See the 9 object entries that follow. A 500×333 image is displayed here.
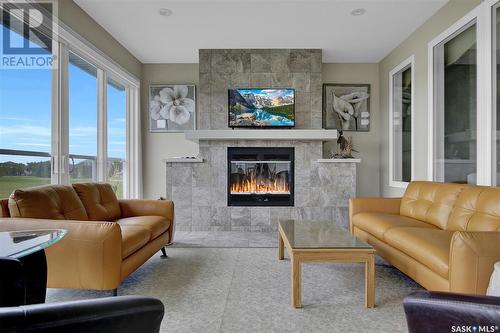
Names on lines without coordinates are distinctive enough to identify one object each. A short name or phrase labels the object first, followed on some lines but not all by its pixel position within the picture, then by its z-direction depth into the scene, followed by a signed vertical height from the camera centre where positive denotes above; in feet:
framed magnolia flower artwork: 16.93 +3.29
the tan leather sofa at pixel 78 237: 6.46 -1.75
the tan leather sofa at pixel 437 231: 5.39 -1.75
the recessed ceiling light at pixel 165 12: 11.56 +6.04
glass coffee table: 6.59 -2.04
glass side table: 4.26 -1.61
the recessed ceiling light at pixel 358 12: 11.46 +5.98
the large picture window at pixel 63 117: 8.95 +1.79
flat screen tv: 15.26 +2.95
